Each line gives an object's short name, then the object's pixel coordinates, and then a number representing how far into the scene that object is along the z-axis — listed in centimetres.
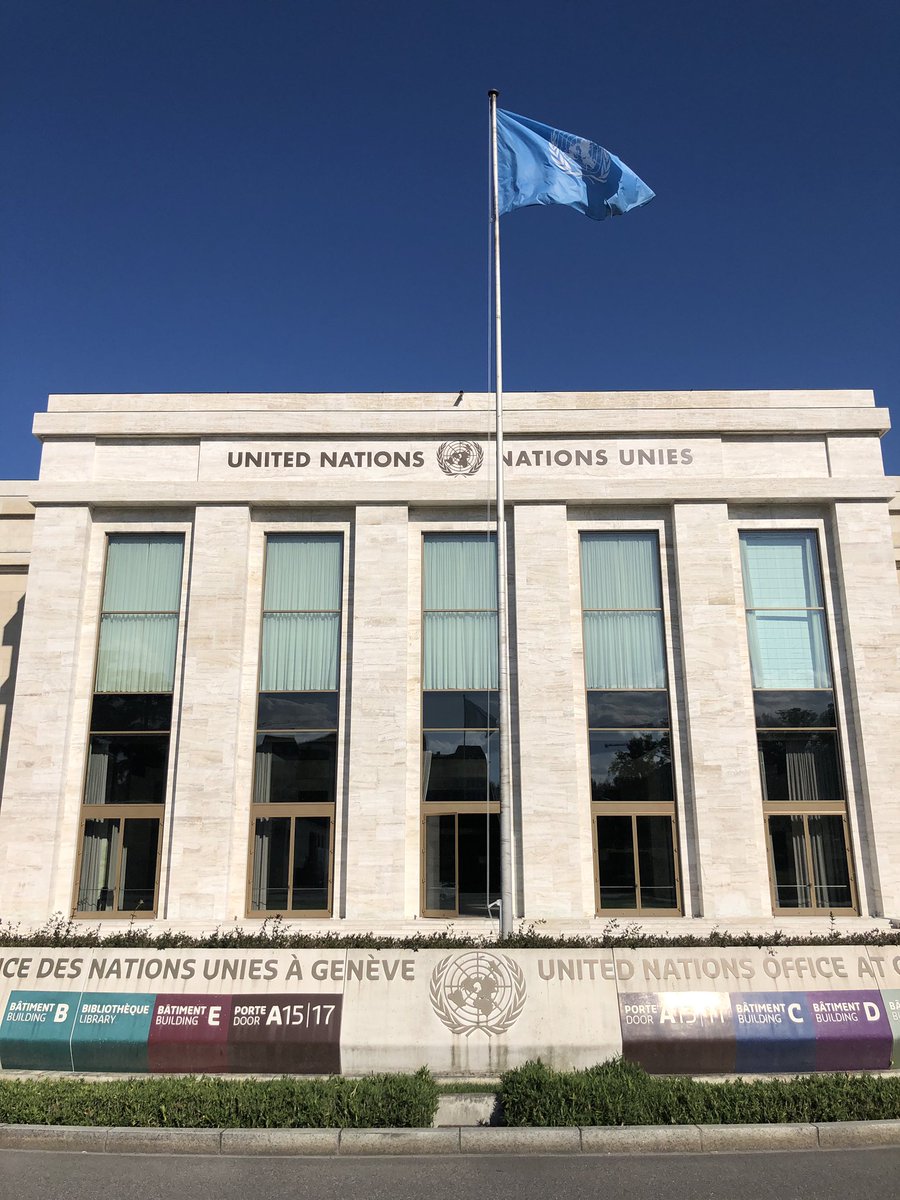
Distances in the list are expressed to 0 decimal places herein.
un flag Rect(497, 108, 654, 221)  1889
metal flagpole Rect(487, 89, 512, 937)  1788
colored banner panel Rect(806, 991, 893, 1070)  1350
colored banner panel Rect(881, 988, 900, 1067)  1362
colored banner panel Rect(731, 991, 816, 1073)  1351
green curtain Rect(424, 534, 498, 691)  2323
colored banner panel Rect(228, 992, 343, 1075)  1365
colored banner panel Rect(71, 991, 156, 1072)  1381
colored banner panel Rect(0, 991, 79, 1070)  1386
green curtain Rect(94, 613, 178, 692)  2319
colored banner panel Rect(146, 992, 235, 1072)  1377
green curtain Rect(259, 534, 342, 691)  2327
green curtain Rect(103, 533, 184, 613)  2383
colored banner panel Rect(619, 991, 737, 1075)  1351
